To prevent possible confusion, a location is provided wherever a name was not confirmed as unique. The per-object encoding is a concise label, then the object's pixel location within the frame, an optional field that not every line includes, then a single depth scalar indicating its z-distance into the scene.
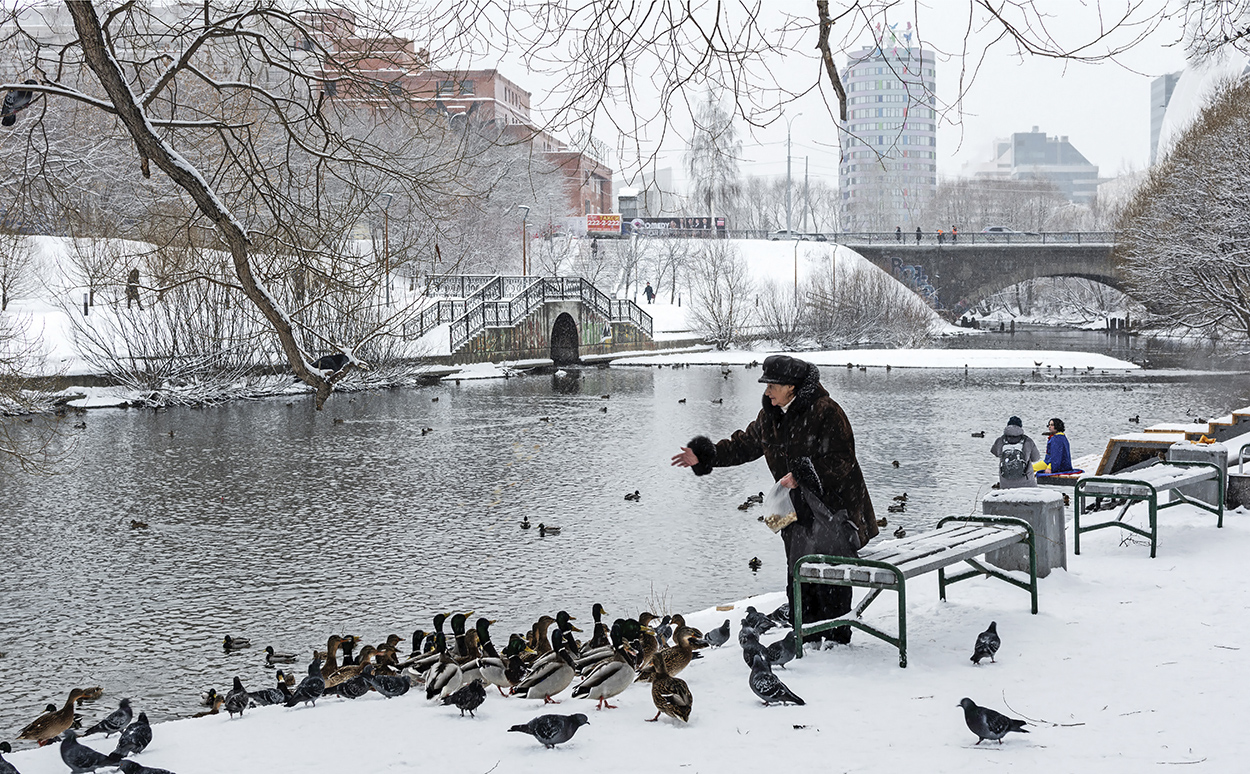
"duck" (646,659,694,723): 5.73
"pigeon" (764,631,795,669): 6.54
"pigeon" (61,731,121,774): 5.84
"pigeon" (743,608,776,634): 7.97
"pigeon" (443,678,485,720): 6.56
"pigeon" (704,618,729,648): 8.80
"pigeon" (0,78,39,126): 6.94
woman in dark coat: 6.63
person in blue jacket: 15.48
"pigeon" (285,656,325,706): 8.19
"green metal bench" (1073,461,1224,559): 9.53
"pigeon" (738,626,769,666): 6.39
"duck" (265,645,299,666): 10.41
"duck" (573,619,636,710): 6.36
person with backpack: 12.75
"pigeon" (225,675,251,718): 8.27
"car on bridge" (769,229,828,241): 95.50
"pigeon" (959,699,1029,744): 5.23
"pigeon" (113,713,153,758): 6.06
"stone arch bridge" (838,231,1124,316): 75.81
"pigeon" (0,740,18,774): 5.77
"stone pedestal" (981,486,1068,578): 8.41
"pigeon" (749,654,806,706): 5.88
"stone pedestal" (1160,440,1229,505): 11.24
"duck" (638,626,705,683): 6.83
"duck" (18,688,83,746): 8.12
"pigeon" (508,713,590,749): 5.53
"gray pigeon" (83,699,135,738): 7.77
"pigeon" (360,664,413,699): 8.05
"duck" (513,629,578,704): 6.80
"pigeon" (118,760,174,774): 5.47
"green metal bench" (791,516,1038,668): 6.47
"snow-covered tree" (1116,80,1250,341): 39.41
